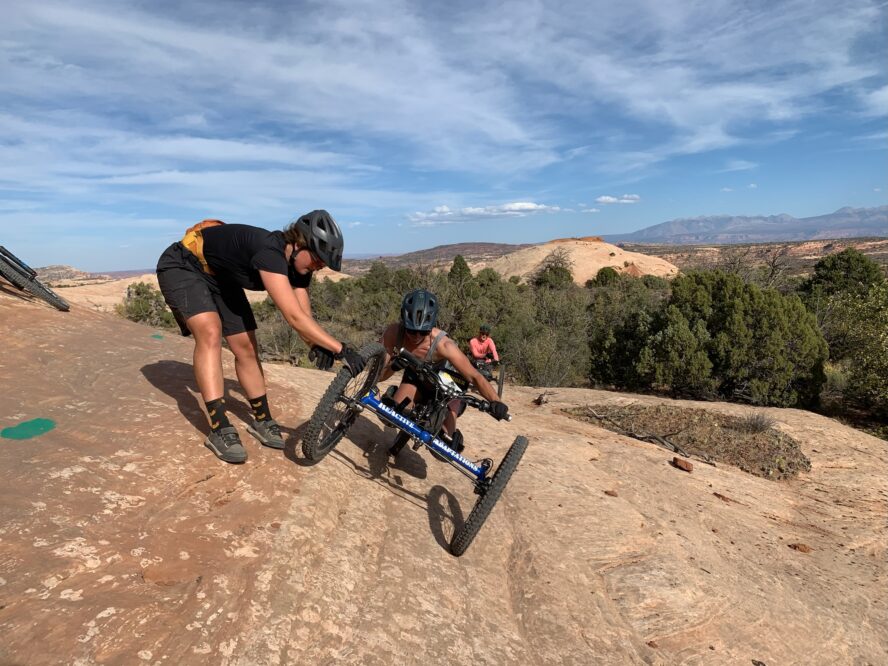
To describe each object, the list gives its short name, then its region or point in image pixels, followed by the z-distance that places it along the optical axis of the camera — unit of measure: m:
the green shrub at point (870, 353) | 15.51
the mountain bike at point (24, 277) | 7.09
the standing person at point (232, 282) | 3.38
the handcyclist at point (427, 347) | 4.00
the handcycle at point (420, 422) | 3.62
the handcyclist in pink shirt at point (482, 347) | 9.80
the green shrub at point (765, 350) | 16.00
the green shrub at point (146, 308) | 23.08
